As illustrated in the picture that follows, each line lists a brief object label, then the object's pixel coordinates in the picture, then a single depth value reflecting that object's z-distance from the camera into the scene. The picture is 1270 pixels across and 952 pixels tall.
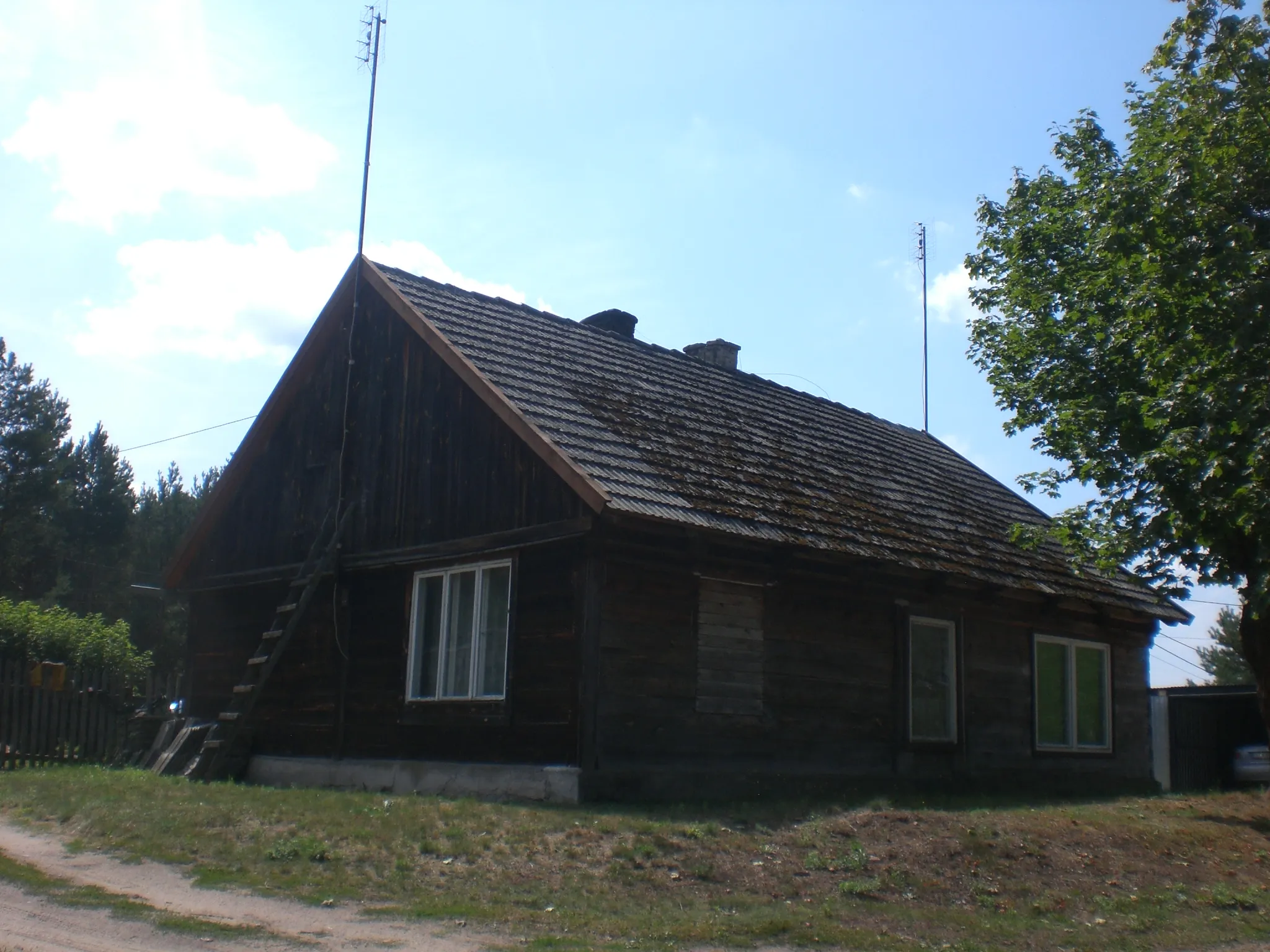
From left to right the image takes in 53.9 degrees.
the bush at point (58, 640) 26.41
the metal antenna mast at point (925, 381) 28.94
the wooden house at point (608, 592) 13.65
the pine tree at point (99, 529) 56.94
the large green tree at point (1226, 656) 64.12
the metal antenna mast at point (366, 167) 17.23
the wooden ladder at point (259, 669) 16.09
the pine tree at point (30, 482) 52.62
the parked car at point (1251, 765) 24.58
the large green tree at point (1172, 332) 12.03
